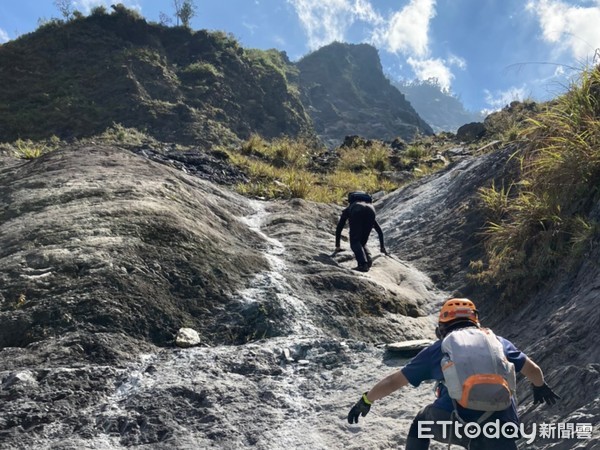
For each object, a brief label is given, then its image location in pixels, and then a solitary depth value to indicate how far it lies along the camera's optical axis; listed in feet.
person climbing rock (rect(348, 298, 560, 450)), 9.12
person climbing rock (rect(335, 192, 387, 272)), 25.95
